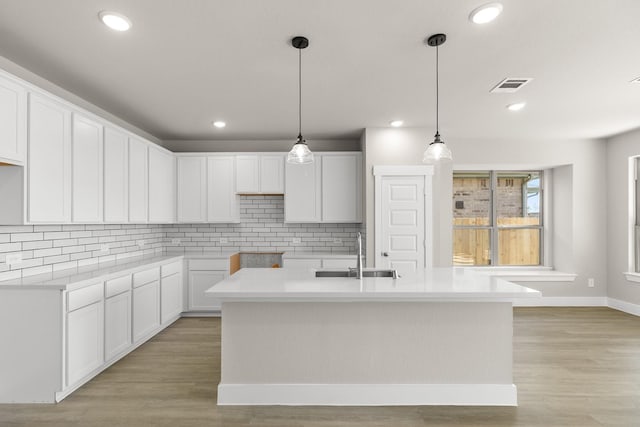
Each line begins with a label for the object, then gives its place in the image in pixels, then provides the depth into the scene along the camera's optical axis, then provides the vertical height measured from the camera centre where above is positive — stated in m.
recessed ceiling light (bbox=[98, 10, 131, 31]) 2.21 +1.25
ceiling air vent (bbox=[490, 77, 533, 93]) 3.20 +1.24
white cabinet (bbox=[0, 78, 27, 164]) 2.42 +0.68
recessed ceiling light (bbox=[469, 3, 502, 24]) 2.11 +1.24
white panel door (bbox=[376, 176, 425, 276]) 4.83 -0.04
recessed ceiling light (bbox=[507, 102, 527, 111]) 3.87 +1.24
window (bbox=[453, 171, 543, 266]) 6.14 +0.00
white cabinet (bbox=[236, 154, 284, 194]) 5.26 +0.67
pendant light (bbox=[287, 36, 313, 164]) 2.84 +0.52
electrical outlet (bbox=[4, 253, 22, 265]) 2.83 -0.32
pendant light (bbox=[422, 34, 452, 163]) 2.77 +0.52
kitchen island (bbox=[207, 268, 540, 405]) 2.62 -0.97
